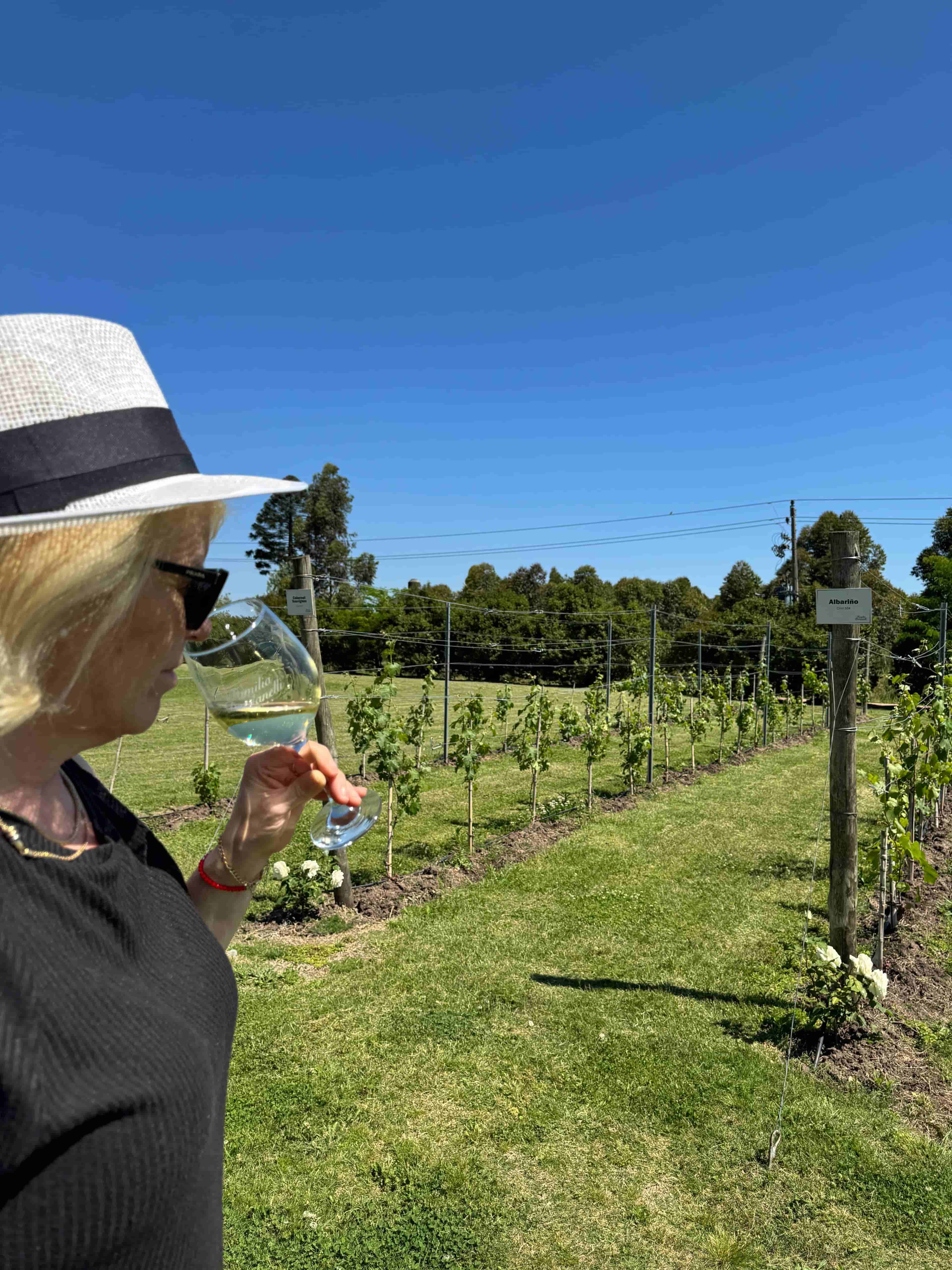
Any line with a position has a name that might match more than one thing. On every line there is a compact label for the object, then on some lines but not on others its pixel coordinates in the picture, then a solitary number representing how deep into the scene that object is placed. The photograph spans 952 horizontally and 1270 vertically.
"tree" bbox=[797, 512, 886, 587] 46.22
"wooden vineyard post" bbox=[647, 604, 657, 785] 11.62
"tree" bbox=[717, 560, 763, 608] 47.97
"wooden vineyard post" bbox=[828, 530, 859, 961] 4.30
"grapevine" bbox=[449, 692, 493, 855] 8.65
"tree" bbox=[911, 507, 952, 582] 44.12
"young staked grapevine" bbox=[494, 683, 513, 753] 12.84
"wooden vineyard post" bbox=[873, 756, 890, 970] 4.86
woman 0.80
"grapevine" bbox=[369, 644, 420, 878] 7.01
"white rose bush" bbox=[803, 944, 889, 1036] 4.20
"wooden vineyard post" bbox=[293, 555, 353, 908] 5.68
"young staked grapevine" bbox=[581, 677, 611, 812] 10.39
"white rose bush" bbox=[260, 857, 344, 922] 6.06
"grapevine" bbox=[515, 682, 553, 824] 9.70
